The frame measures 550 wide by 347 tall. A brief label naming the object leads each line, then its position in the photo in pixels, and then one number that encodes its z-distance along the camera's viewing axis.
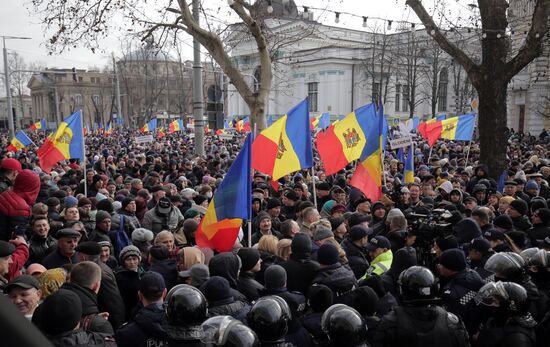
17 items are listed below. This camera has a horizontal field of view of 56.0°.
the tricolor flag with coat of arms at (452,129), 14.46
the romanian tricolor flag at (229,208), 5.56
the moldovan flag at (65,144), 10.46
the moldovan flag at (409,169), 11.02
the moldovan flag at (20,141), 17.56
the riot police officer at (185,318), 3.05
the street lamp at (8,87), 27.38
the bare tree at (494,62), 11.72
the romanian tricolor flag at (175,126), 33.09
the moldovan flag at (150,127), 33.91
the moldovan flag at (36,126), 34.56
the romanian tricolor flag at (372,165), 8.24
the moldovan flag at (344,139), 8.82
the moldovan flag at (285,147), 7.78
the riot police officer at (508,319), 3.21
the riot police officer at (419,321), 3.11
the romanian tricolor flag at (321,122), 26.52
